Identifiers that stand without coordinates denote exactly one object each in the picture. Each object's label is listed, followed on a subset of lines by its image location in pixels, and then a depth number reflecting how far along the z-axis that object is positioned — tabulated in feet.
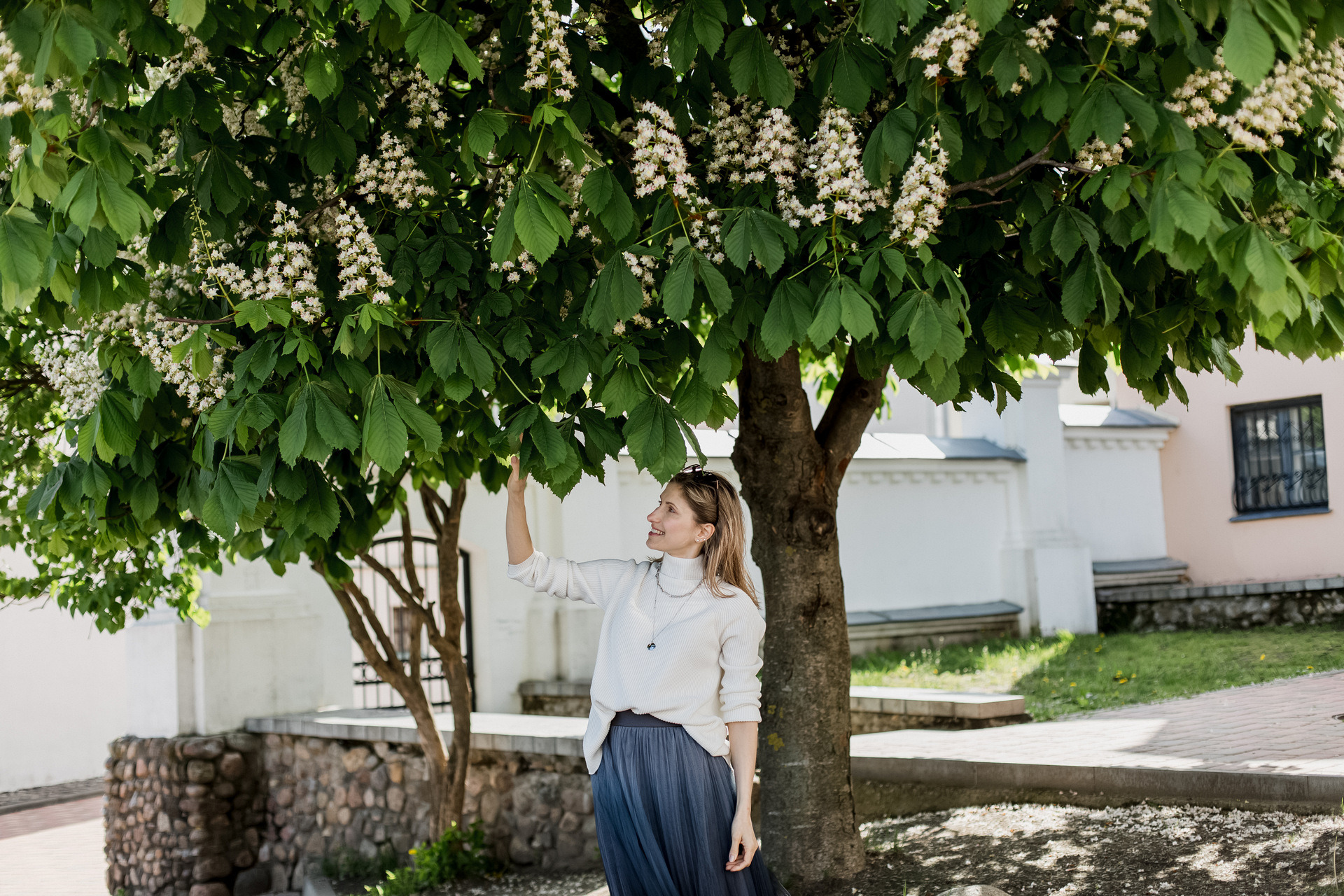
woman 10.61
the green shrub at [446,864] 23.88
